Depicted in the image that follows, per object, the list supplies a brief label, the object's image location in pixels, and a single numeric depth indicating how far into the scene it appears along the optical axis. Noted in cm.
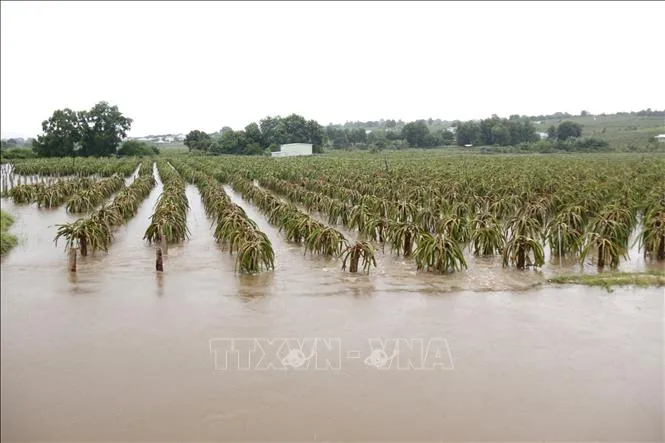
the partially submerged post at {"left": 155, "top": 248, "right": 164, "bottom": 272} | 927
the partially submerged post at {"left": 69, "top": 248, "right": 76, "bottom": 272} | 888
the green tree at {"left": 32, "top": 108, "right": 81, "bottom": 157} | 4391
